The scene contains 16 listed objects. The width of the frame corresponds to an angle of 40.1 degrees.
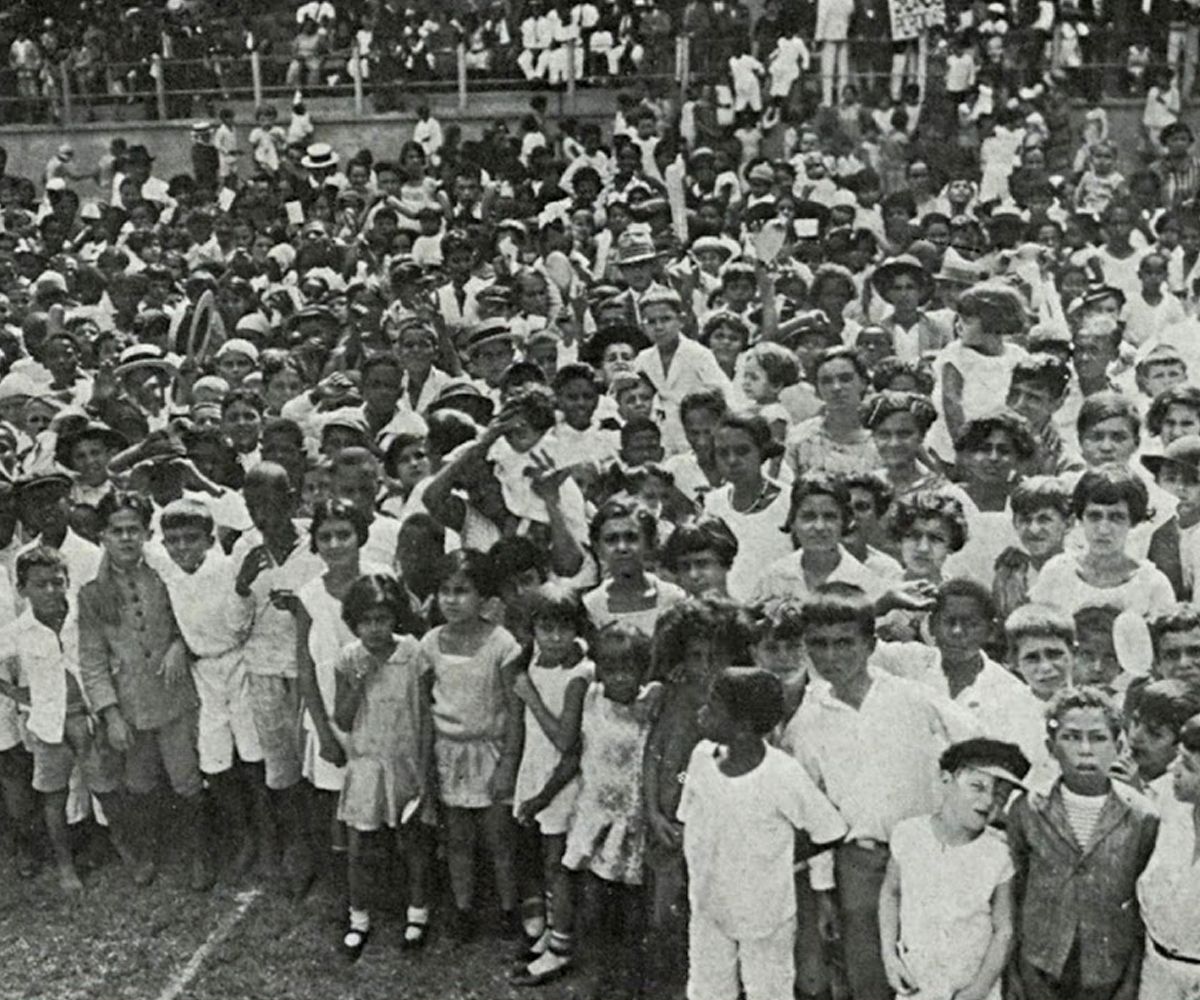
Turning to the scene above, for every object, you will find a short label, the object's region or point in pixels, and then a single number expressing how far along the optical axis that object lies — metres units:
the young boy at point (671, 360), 8.41
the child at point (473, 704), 5.72
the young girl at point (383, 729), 5.74
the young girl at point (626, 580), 5.62
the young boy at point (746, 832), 4.74
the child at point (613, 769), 5.34
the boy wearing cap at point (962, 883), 4.45
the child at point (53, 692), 6.42
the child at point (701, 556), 5.62
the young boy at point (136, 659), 6.43
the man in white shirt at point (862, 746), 4.84
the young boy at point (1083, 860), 4.32
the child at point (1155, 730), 4.55
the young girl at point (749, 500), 6.24
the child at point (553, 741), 5.51
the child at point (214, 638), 6.37
